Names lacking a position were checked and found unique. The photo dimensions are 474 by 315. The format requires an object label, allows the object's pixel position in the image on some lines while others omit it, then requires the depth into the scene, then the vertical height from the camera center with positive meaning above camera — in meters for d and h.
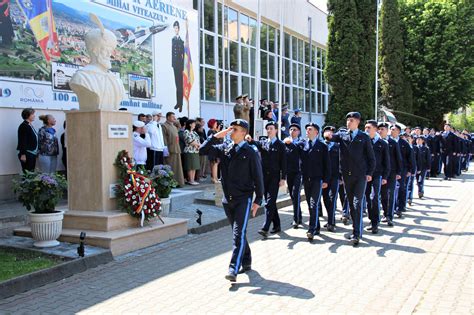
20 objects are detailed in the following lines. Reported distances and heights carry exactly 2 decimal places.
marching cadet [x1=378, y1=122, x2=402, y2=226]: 9.91 -0.72
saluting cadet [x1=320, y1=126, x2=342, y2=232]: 9.38 -0.88
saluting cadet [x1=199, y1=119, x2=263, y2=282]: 6.08 -0.50
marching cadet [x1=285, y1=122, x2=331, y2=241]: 8.67 -0.57
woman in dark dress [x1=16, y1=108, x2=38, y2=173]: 9.68 +0.03
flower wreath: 7.86 -0.82
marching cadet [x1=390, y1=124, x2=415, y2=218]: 11.03 -0.65
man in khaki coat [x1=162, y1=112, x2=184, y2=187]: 12.91 -0.12
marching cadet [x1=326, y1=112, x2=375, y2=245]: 8.12 -0.40
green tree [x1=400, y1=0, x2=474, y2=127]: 34.53 +6.60
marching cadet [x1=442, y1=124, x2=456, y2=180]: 20.20 -0.36
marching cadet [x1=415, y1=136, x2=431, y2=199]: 13.80 -0.56
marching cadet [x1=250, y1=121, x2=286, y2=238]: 8.79 -0.56
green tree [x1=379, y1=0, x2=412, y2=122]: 34.50 +5.99
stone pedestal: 7.65 -0.62
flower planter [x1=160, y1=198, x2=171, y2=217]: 9.08 -1.21
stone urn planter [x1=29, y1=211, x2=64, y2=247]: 6.93 -1.23
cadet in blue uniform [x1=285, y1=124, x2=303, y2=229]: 9.39 -0.63
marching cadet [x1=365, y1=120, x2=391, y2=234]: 9.09 -0.64
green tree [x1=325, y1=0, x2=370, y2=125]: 24.98 +4.31
